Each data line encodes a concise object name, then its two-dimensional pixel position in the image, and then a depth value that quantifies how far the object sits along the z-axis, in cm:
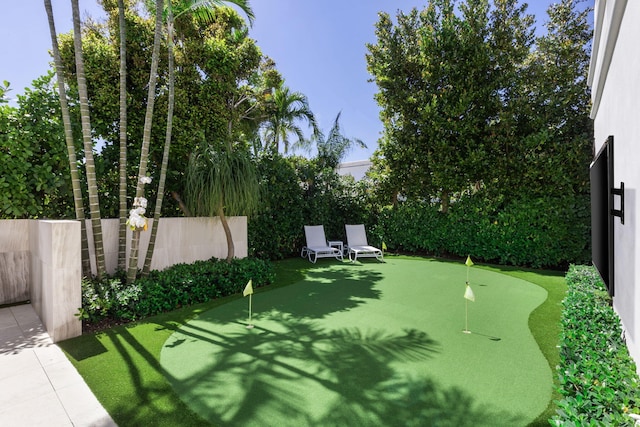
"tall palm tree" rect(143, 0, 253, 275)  542
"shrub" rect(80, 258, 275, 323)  443
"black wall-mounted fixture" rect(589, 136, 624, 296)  278
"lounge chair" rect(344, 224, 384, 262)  1022
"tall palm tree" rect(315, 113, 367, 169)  1262
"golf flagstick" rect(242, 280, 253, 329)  414
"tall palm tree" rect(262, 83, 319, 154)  1434
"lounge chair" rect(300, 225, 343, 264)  985
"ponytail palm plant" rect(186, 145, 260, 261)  648
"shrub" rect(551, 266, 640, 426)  164
